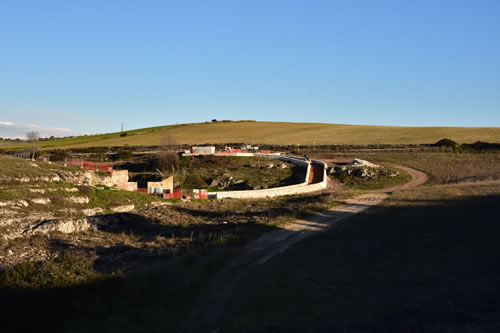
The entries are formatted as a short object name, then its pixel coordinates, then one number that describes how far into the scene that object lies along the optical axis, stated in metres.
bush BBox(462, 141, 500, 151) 67.16
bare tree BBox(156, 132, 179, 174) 58.09
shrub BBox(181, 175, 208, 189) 48.83
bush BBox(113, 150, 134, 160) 70.14
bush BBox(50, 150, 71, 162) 65.38
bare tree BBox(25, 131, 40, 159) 107.31
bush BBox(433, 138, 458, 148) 71.90
